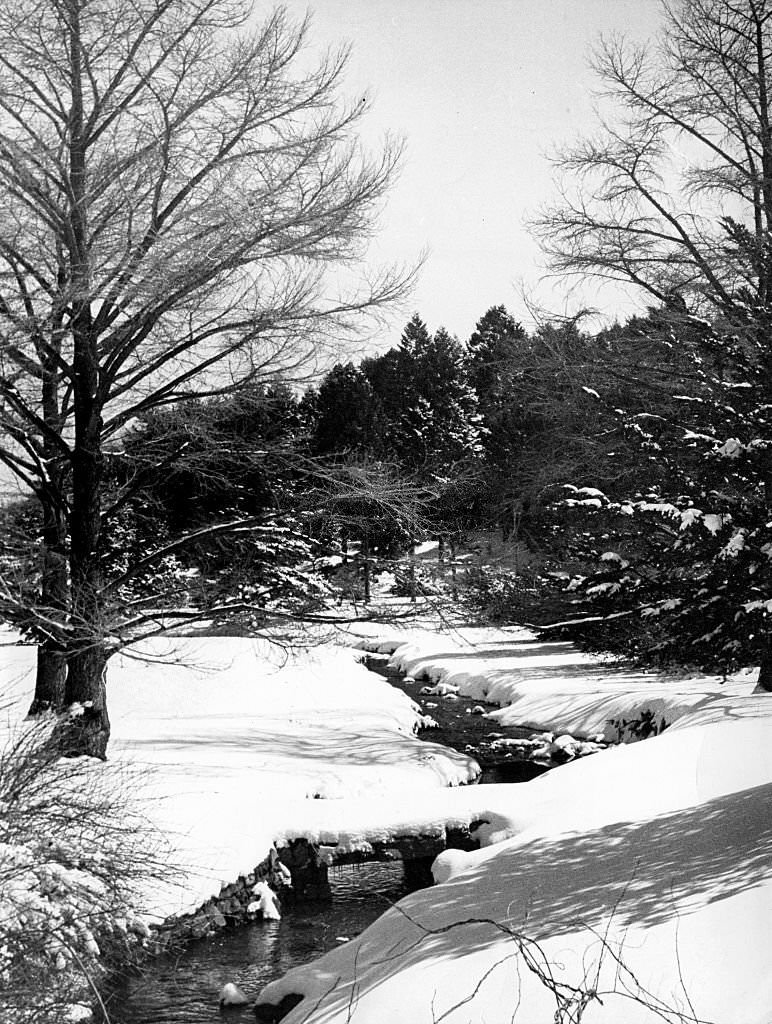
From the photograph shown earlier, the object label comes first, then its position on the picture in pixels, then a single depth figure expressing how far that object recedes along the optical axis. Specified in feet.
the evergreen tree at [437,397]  102.05
